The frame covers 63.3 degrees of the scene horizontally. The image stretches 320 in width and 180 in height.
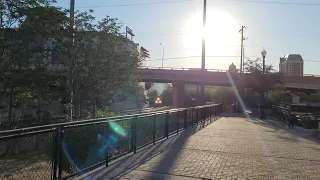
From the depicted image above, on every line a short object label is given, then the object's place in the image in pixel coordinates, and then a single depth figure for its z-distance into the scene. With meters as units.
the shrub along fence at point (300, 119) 15.72
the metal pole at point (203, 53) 20.55
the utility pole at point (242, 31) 53.62
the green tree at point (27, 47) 8.53
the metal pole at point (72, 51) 10.30
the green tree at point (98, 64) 10.80
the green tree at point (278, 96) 42.80
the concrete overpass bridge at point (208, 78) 45.38
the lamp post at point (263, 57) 23.91
